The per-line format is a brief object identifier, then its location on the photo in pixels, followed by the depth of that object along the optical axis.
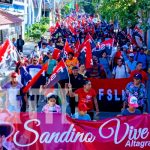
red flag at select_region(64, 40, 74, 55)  17.73
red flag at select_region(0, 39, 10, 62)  14.15
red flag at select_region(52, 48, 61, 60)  16.11
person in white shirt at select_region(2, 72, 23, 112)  10.94
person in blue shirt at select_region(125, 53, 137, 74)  14.32
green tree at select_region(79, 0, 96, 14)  101.68
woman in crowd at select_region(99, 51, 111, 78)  14.82
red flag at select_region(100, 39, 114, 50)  18.87
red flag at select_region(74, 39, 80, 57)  16.55
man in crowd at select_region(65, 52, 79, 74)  14.05
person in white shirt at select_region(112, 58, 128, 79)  13.50
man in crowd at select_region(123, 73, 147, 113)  10.35
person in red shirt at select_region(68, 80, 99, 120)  10.16
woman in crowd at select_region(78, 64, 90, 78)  12.43
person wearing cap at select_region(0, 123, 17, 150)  8.04
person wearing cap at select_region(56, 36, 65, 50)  21.81
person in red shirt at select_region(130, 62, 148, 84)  12.13
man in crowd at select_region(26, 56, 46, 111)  11.80
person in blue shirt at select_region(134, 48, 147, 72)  16.20
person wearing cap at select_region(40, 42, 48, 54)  19.02
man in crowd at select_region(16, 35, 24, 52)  27.27
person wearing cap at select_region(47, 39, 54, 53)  19.27
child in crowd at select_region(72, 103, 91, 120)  8.78
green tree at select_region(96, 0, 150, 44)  19.72
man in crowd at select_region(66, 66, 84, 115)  11.11
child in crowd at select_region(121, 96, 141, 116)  8.84
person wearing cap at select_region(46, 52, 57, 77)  13.65
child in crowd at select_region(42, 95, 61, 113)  9.22
